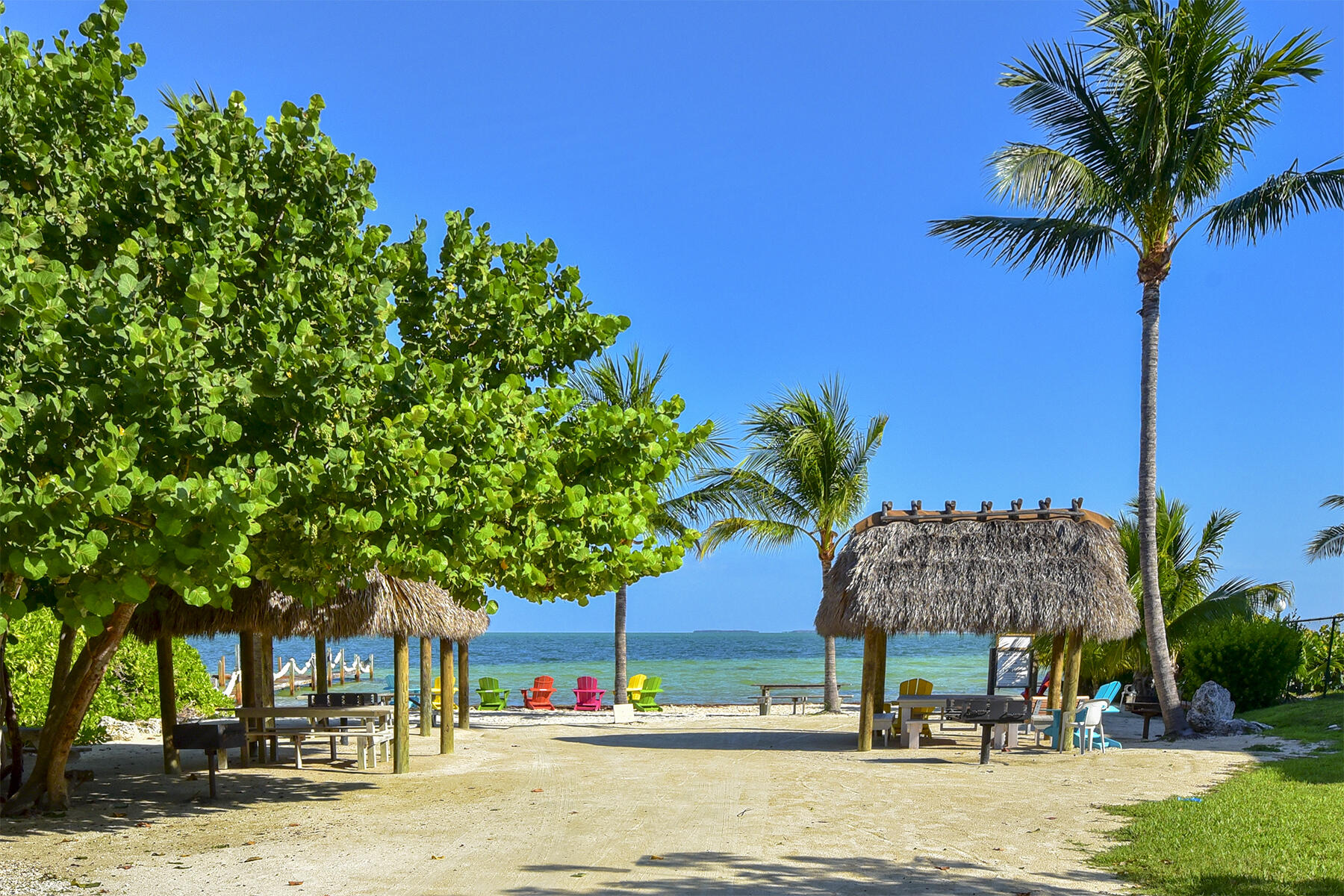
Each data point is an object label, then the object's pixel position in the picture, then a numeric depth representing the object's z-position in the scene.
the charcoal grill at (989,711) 13.53
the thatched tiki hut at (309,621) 12.45
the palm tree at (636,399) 22.36
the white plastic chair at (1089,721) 13.61
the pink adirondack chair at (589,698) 24.33
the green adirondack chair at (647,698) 23.50
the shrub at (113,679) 14.91
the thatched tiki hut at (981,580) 14.31
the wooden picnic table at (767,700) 23.11
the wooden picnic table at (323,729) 12.42
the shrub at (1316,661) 20.19
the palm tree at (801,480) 23.06
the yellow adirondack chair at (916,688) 17.00
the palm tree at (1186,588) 19.77
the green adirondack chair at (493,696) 23.22
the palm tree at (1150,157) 15.00
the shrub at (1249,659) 18.31
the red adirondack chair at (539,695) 24.39
